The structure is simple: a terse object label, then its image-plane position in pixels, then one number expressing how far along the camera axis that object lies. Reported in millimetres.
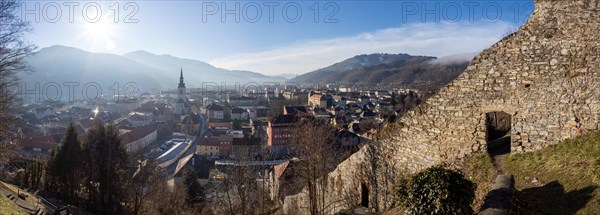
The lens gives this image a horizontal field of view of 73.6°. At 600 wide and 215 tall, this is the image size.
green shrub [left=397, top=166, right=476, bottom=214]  5762
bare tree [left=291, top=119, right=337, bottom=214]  14646
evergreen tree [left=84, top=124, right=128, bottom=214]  30219
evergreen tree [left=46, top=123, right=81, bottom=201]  31156
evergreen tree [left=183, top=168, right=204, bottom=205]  30081
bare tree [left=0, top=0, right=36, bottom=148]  16500
